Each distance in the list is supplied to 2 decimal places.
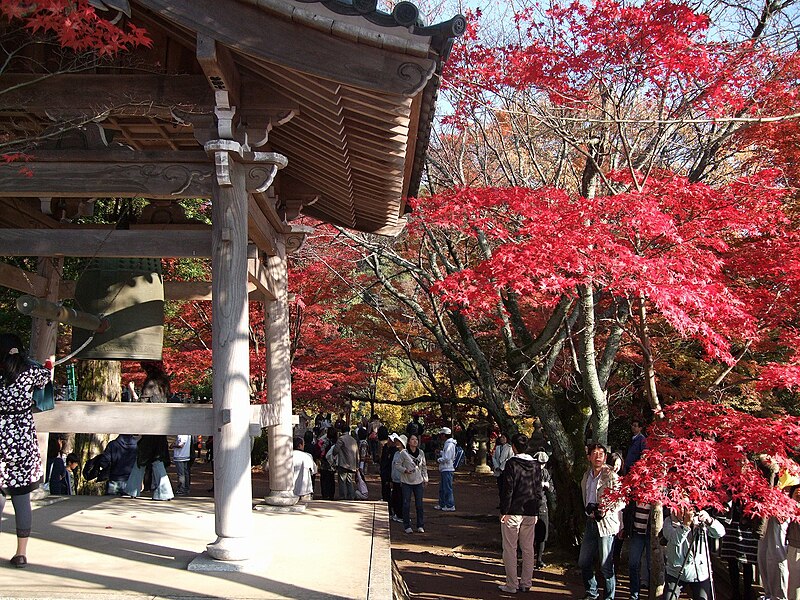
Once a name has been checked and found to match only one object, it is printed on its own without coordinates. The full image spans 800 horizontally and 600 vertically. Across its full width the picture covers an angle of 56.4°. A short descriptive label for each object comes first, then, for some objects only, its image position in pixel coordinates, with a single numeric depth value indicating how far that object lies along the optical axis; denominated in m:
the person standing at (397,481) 11.92
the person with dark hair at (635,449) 8.29
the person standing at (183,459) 12.05
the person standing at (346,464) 12.45
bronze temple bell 6.32
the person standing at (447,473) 14.70
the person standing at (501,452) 13.35
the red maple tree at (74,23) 3.98
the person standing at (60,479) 10.04
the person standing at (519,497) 8.09
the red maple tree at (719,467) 6.06
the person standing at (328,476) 13.35
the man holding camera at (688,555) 6.63
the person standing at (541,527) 10.16
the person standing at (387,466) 12.77
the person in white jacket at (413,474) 11.73
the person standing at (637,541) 7.84
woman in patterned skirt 4.63
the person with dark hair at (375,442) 24.14
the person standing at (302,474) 8.79
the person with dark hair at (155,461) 8.73
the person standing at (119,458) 9.16
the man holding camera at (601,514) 7.45
